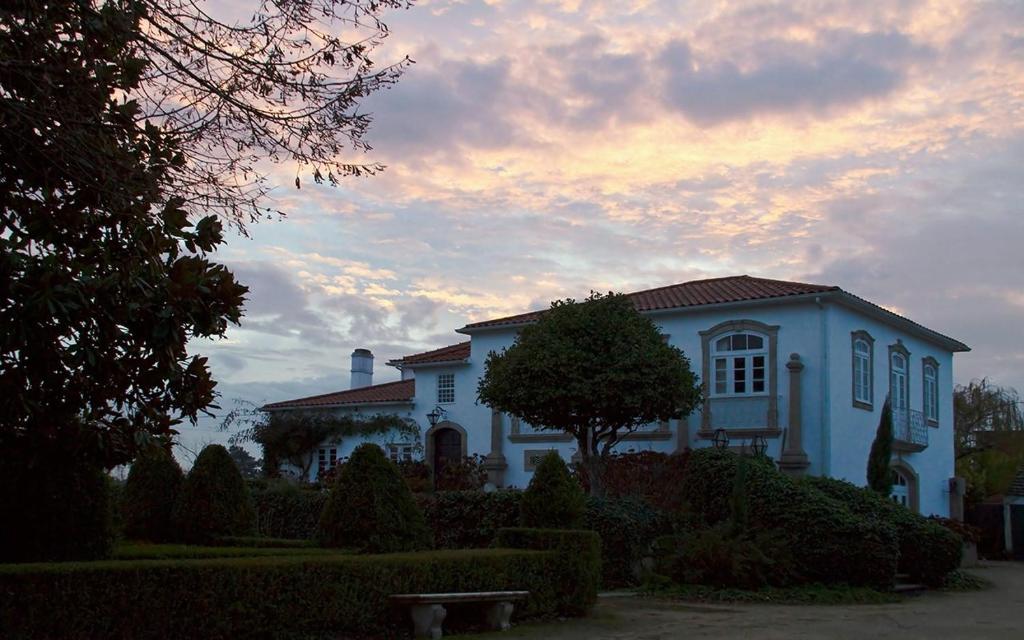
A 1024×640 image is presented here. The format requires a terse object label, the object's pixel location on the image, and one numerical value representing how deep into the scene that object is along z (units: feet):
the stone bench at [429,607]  40.96
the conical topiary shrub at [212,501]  60.70
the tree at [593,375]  76.13
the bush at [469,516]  63.77
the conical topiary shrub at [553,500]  52.08
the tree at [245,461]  122.39
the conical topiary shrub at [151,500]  62.49
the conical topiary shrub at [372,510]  49.83
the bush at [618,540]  62.34
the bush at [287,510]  72.90
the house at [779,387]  85.81
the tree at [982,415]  140.67
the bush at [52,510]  38.68
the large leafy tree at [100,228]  29.66
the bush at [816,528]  61.62
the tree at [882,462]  80.18
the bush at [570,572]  48.26
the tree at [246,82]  32.37
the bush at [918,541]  66.85
